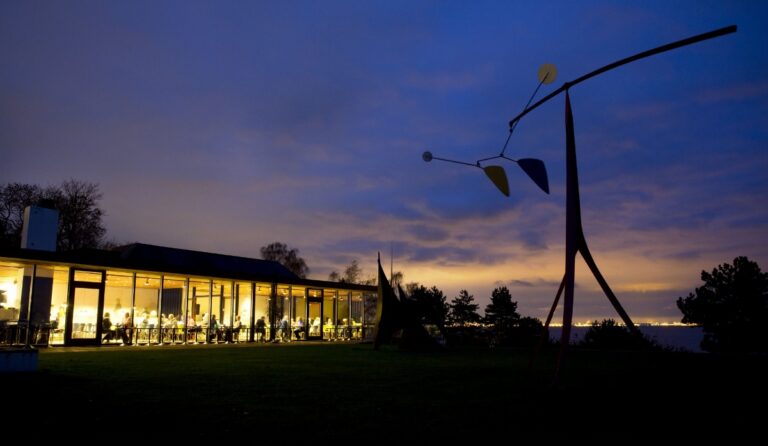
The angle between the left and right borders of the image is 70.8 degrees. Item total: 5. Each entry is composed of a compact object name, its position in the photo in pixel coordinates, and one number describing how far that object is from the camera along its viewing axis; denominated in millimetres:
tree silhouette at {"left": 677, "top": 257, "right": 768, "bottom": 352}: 24547
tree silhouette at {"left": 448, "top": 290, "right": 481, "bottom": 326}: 43403
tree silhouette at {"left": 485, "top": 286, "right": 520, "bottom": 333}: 41938
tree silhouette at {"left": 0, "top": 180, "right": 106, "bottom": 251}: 31094
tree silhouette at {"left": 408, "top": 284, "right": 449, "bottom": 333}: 40875
